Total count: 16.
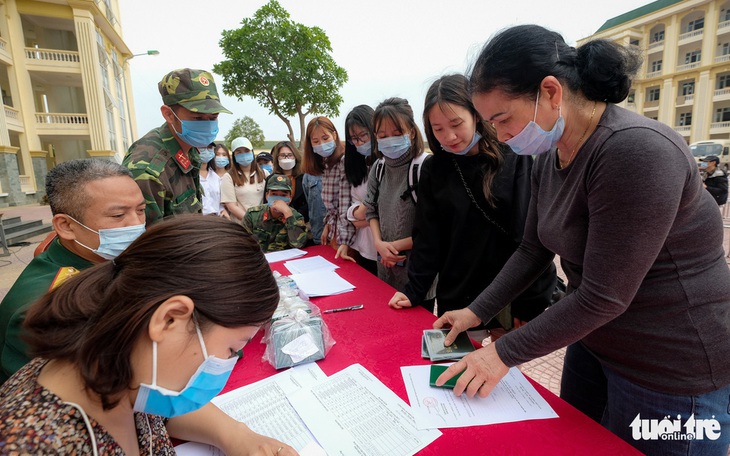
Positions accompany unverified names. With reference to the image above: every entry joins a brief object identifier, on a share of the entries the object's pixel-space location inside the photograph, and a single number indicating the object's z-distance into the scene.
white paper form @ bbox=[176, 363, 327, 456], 0.90
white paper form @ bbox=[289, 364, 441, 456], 0.85
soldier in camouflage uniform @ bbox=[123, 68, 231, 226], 1.95
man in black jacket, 5.55
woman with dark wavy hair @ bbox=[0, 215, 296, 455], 0.65
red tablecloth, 0.82
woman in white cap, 4.16
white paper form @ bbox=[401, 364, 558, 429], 0.91
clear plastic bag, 1.19
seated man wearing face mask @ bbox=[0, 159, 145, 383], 1.31
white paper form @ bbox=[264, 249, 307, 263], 2.41
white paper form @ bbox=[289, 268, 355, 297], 1.78
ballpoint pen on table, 1.55
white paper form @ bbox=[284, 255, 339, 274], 2.14
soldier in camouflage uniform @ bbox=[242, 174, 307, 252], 2.80
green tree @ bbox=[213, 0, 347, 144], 14.24
